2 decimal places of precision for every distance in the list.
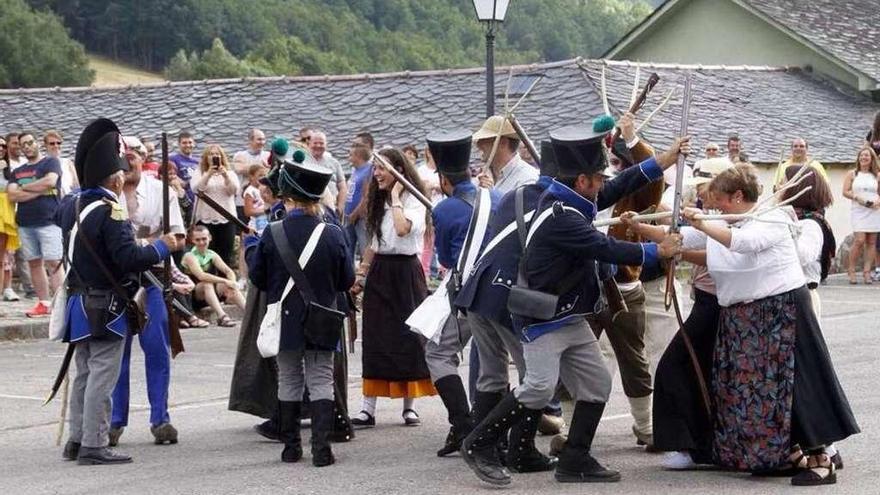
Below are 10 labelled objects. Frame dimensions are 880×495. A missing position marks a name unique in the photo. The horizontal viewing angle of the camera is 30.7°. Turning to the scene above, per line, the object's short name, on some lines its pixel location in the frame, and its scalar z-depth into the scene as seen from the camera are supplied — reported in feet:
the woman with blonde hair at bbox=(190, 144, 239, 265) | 56.70
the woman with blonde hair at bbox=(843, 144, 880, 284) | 72.28
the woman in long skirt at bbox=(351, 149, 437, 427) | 34.37
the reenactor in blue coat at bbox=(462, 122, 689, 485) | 26.86
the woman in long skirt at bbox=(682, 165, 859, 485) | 26.84
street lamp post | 57.57
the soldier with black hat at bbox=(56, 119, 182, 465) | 30.45
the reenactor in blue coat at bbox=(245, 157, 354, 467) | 29.91
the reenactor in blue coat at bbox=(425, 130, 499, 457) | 30.53
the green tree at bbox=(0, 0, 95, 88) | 240.12
